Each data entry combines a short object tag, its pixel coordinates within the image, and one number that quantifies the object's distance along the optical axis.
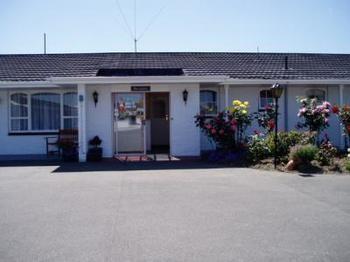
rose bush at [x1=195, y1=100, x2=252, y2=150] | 14.22
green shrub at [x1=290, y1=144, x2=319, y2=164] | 11.80
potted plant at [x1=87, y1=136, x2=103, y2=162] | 14.54
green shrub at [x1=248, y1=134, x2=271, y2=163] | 13.27
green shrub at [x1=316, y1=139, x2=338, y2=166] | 12.27
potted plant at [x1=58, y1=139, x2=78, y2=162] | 14.68
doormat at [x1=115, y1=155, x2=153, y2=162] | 14.40
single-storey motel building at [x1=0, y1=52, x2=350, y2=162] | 15.35
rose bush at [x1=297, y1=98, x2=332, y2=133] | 14.07
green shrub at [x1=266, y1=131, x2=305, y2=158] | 13.02
